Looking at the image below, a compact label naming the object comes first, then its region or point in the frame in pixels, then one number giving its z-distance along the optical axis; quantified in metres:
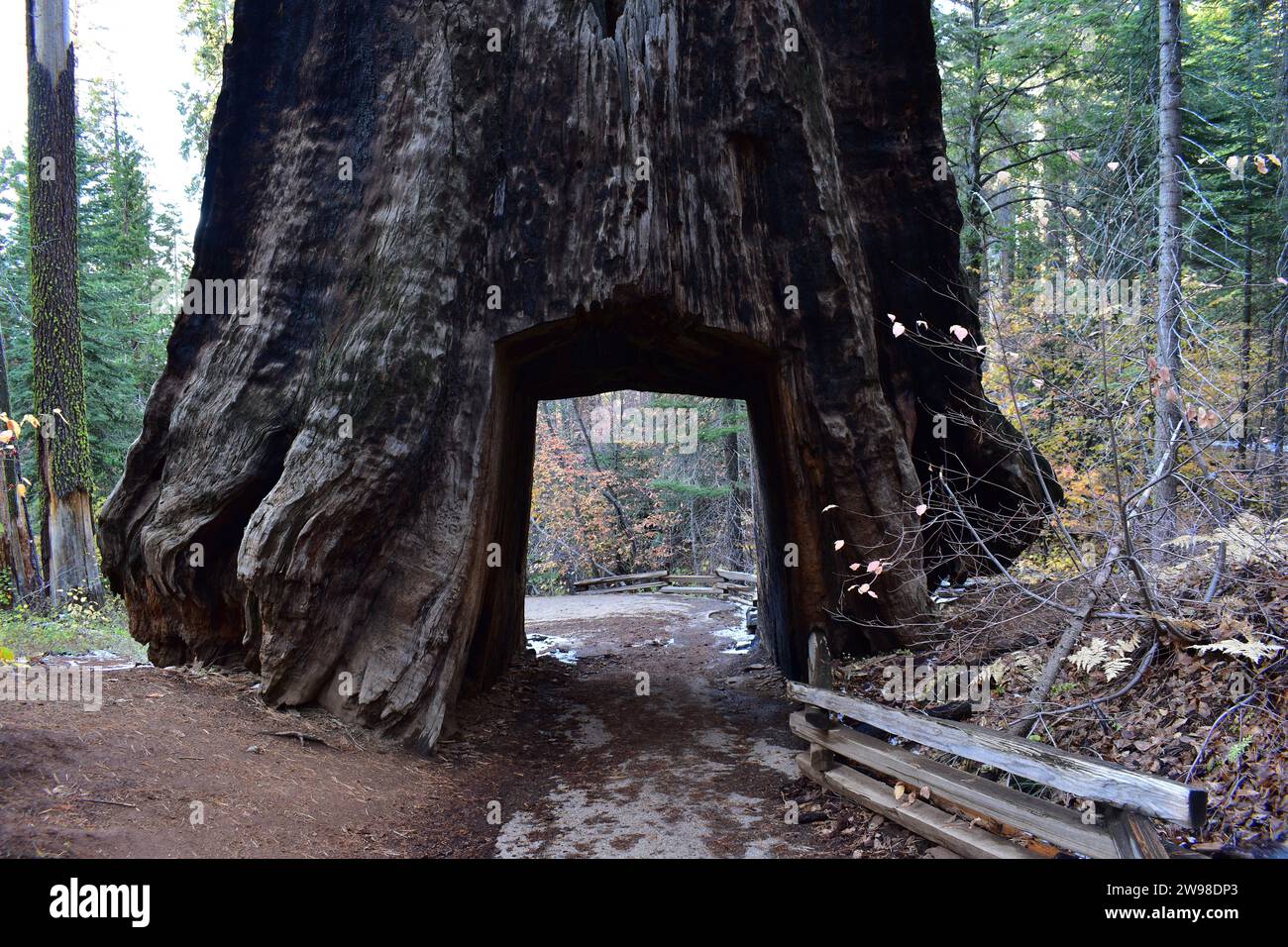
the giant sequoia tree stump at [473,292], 7.43
